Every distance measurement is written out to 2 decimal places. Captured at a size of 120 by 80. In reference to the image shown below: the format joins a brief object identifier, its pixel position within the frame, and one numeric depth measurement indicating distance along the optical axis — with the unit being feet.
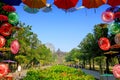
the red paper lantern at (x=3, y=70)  16.35
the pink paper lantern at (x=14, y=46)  16.55
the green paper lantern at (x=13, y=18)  16.87
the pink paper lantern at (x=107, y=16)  17.85
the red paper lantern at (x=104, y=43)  19.02
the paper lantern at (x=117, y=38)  20.60
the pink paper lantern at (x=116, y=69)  17.69
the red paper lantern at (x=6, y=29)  17.49
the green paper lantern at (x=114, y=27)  21.05
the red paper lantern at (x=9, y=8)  15.12
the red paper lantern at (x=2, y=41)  17.57
